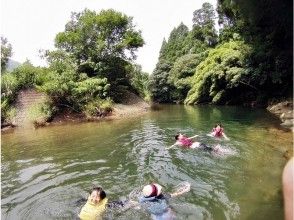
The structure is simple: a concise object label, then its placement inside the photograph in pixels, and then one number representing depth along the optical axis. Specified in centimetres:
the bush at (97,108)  1889
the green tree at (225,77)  2110
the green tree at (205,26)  3558
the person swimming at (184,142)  914
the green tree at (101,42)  2299
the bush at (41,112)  1779
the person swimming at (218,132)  1022
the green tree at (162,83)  3679
